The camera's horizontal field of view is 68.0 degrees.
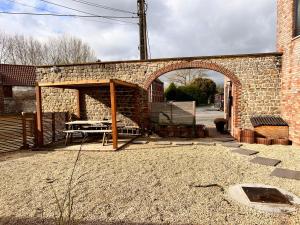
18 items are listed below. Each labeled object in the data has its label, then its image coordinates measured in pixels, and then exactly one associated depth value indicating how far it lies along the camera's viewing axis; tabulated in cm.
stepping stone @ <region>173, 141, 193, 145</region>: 873
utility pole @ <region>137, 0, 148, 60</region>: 1448
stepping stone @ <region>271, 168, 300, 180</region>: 479
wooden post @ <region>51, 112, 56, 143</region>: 979
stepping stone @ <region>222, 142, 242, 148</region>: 799
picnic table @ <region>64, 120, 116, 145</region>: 859
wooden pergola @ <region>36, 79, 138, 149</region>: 775
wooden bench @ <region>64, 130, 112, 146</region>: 839
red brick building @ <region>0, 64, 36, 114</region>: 2075
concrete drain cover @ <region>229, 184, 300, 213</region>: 343
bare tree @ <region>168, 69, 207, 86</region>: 4411
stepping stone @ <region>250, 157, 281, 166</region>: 580
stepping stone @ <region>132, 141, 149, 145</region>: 892
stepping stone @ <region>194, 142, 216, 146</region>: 847
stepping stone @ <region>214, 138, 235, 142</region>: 906
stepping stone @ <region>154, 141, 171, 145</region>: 886
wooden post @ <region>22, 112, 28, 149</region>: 845
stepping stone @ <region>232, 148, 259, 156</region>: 693
